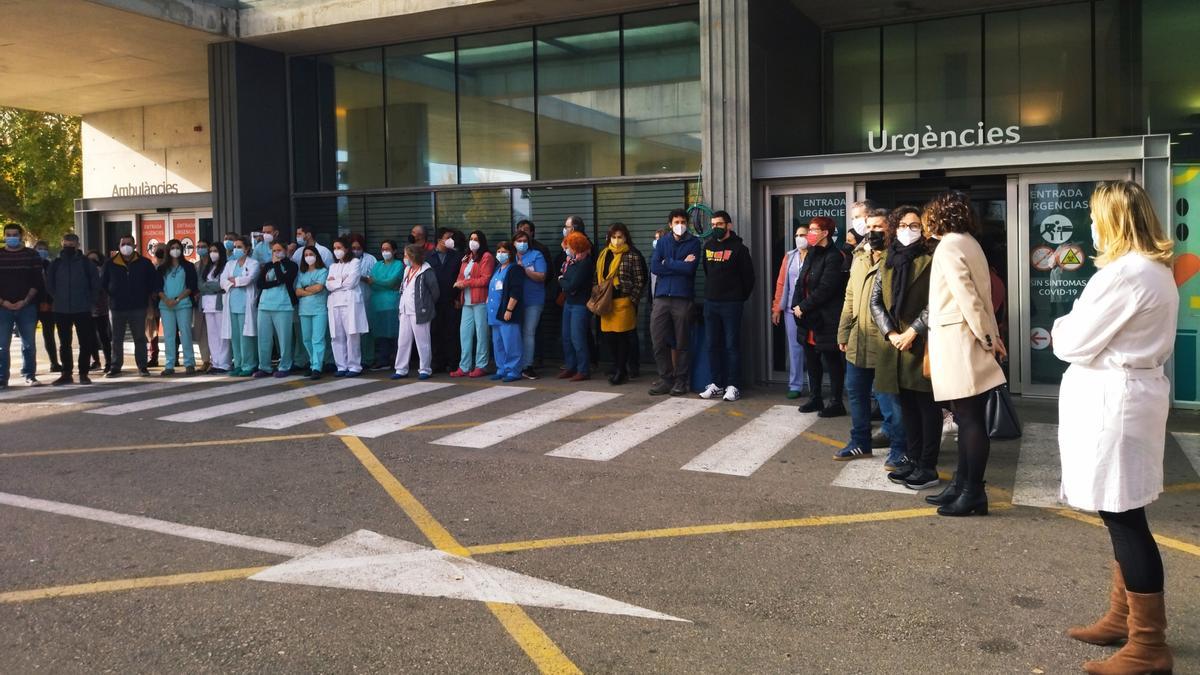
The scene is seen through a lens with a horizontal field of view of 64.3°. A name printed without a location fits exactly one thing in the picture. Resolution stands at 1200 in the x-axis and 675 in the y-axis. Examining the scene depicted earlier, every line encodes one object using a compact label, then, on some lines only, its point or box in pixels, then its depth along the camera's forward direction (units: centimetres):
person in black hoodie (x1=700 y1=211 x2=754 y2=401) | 1047
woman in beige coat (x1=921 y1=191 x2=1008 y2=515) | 565
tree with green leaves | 2498
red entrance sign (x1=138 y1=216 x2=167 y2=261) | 1850
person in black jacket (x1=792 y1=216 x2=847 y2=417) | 903
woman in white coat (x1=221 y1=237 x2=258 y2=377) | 1348
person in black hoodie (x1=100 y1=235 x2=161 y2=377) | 1372
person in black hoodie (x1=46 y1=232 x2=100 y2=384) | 1307
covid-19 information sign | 1057
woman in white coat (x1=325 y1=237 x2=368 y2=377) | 1288
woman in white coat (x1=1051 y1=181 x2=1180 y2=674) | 375
